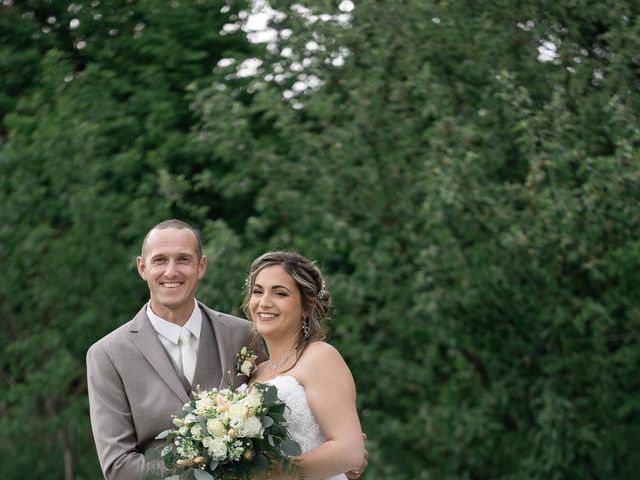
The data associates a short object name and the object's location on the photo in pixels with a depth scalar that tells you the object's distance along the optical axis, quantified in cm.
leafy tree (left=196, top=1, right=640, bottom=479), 845
